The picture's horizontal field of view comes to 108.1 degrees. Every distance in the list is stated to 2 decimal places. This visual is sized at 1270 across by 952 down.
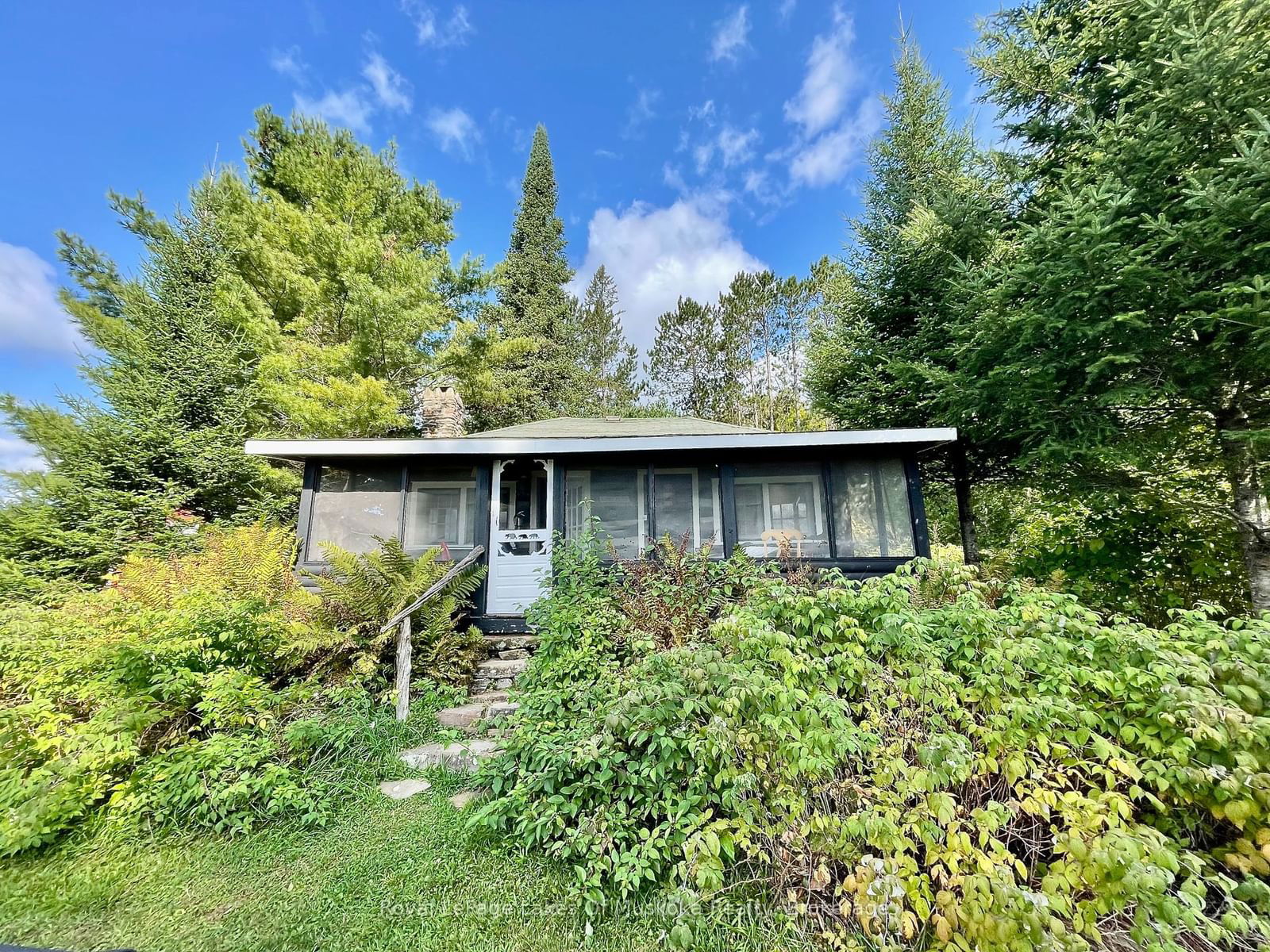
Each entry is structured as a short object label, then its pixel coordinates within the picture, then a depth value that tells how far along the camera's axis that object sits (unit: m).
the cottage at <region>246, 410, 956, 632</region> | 6.50
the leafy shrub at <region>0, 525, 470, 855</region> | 2.82
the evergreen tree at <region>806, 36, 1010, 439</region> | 7.57
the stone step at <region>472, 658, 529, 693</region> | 5.29
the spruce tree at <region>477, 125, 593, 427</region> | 18.47
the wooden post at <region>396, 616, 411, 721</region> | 4.23
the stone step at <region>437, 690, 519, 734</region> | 4.23
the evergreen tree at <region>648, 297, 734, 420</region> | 21.98
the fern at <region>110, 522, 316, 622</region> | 3.98
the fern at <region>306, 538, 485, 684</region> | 4.51
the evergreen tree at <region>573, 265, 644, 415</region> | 22.16
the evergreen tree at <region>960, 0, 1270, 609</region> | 4.55
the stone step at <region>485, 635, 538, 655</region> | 6.02
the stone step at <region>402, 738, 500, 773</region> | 3.69
